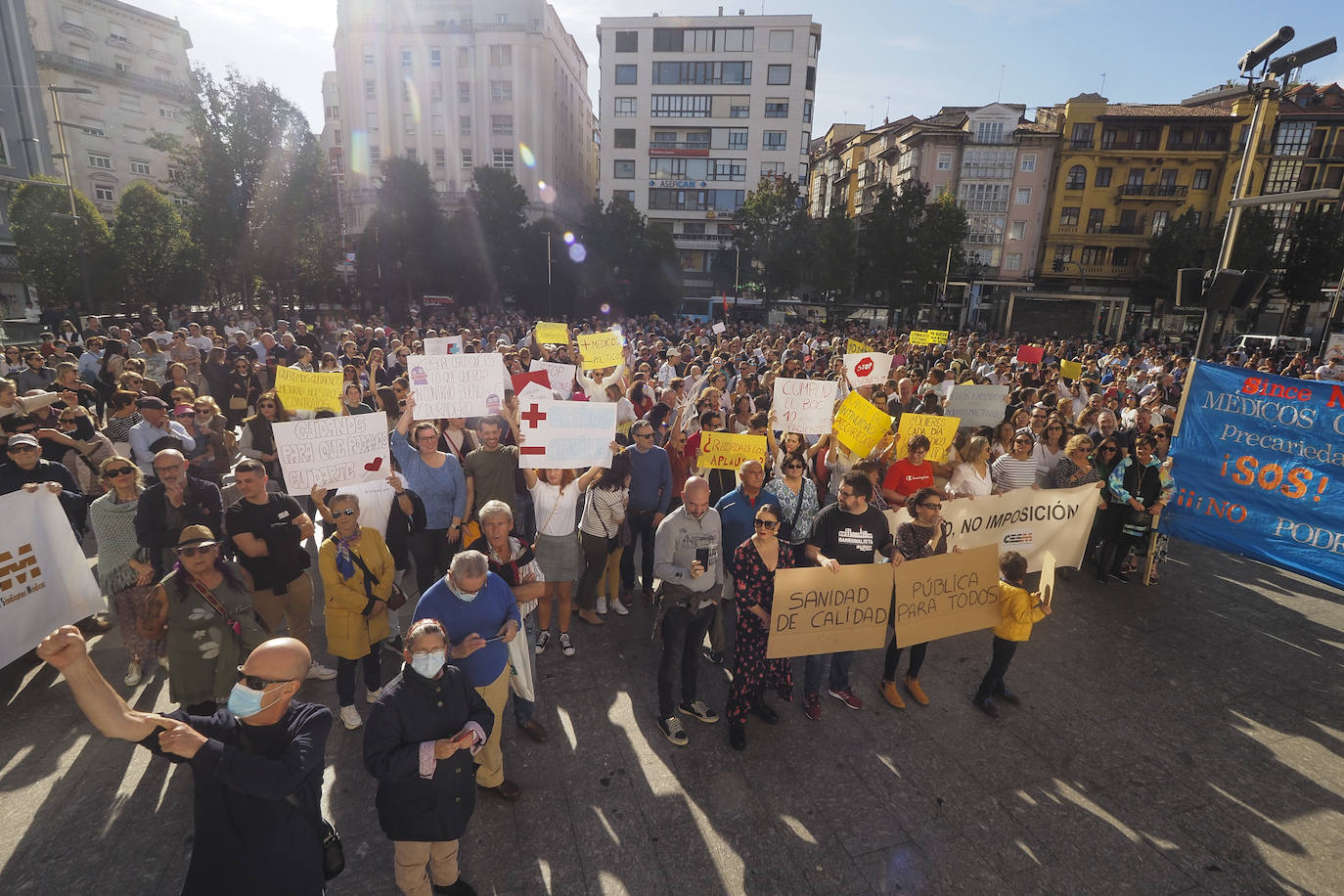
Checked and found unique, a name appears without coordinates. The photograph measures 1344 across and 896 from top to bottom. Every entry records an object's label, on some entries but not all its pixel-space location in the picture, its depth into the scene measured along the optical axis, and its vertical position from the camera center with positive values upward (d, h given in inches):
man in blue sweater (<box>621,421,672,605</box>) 251.6 -74.8
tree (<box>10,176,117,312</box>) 1291.8 +40.1
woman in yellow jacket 172.6 -82.5
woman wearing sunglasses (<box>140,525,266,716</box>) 154.3 -83.7
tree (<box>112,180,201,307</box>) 1347.2 +37.2
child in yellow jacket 195.6 -92.7
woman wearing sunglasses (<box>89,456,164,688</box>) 184.1 -78.9
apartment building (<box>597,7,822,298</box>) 2445.9 +666.3
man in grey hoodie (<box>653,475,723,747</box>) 185.3 -81.6
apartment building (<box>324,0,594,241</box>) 2281.0 +666.5
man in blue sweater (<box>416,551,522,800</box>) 148.3 -80.5
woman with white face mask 118.3 -85.9
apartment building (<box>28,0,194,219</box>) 2298.2 +668.6
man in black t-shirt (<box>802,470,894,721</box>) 194.1 -72.3
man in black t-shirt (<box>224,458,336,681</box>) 183.6 -75.4
